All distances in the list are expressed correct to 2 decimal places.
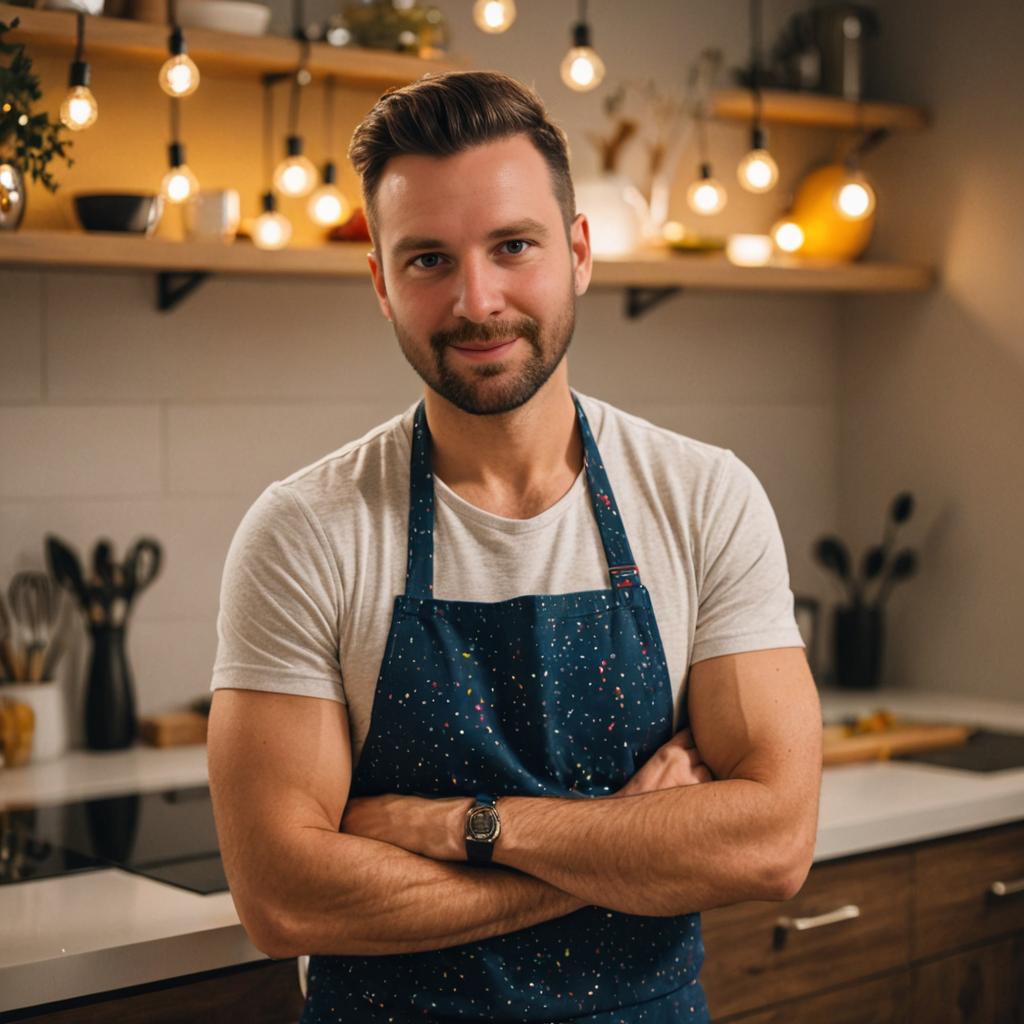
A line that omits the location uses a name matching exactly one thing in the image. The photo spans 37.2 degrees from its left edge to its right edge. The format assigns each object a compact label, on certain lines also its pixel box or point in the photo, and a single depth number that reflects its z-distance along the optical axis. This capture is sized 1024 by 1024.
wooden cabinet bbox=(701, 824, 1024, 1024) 2.18
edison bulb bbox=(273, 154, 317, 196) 2.64
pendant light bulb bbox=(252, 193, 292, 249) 2.68
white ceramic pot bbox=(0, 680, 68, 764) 2.58
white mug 2.58
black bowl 2.46
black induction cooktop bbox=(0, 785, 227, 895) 1.92
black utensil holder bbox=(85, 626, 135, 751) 2.66
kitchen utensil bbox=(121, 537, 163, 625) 2.69
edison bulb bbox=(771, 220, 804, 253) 3.33
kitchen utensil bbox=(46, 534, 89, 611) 2.64
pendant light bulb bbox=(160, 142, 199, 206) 2.47
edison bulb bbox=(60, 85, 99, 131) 2.13
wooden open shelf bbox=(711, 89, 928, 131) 3.26
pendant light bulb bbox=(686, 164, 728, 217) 3.02
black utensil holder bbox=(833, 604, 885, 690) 3.43
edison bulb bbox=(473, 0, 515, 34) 2.44
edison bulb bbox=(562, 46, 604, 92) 2.63
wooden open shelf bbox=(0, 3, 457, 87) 2.38
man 1.48
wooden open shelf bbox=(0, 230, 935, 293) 2.38
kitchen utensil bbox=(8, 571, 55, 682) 2.62
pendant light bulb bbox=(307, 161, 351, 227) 2.67
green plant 1.93
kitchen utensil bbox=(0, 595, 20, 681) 2.61
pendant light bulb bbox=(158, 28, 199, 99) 2.27
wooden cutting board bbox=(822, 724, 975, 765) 2.66
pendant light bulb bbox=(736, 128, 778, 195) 2.96
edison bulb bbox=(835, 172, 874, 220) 3.02
